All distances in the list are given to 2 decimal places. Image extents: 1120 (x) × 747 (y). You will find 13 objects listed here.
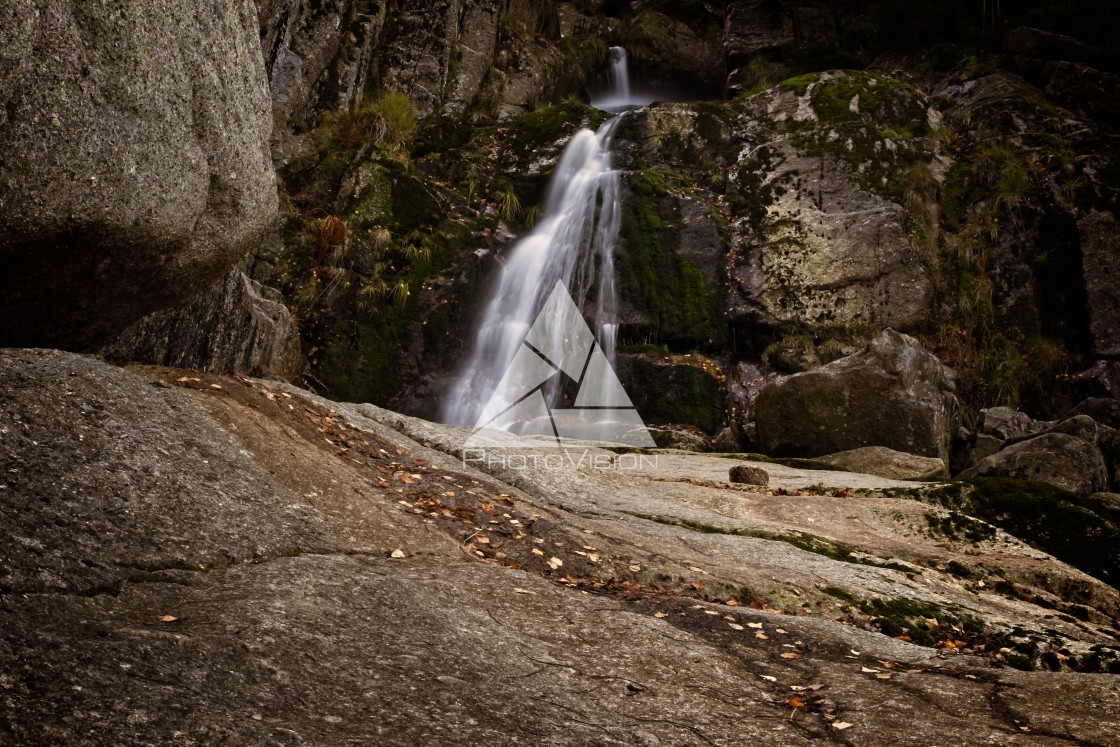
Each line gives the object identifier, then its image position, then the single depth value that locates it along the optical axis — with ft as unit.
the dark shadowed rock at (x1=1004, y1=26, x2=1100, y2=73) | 63.98
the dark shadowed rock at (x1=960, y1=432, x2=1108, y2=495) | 31.30
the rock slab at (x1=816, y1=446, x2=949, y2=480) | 32.78
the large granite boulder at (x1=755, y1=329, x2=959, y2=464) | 36.91
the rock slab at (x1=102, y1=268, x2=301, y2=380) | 18.81
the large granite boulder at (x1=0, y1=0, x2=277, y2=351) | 10.51
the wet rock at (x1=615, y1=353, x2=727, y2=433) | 45.57
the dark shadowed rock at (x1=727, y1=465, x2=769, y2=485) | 27.07
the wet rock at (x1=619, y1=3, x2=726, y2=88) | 79.36
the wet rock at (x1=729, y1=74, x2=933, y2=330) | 50.55
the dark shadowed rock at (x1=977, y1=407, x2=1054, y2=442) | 44.14
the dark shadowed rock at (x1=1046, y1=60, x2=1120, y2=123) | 60.03
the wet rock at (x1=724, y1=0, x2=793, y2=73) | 76.28
